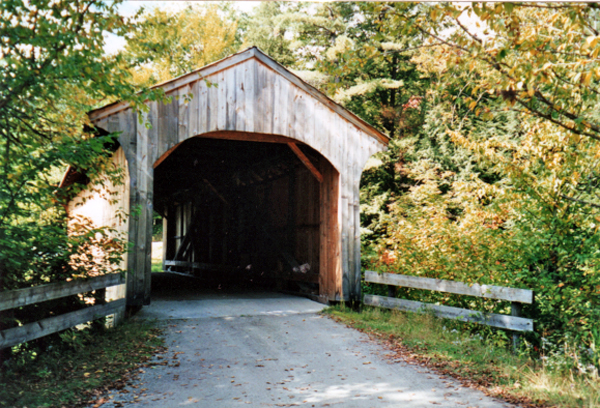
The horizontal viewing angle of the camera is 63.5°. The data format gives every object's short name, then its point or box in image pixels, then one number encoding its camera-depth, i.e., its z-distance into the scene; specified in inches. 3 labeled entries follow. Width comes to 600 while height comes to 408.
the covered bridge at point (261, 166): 308.4
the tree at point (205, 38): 781.3
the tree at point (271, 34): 712.2
